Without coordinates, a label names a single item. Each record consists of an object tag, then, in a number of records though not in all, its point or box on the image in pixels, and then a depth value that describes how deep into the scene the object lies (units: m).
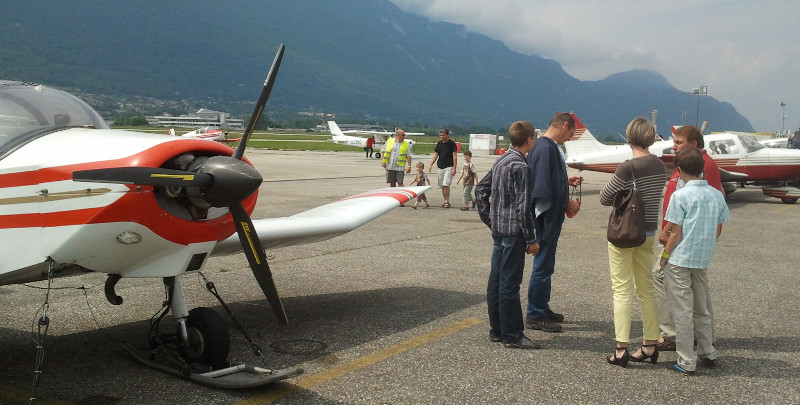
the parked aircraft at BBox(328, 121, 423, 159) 63.78
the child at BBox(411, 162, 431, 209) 15.04
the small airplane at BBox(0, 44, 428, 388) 3.88
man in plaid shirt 5.09
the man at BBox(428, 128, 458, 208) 14.60
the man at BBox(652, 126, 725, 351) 5.22
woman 4.79
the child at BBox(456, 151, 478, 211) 15.15
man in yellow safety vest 14.04
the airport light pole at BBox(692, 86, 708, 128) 52.19
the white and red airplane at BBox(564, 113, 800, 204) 18.62
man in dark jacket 5.50
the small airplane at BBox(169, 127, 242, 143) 41.27
